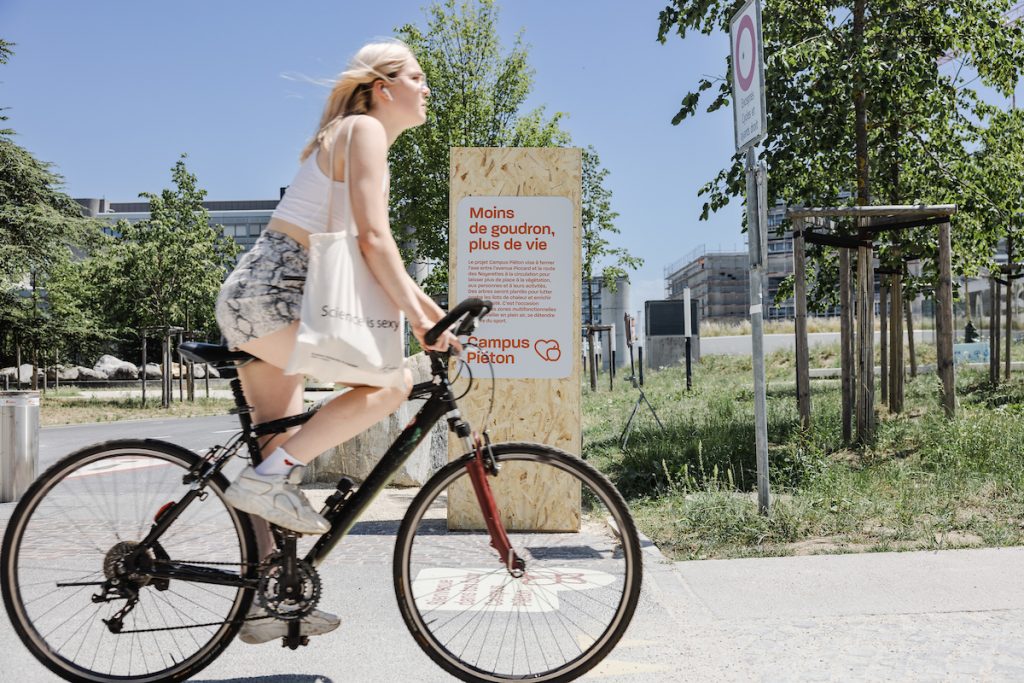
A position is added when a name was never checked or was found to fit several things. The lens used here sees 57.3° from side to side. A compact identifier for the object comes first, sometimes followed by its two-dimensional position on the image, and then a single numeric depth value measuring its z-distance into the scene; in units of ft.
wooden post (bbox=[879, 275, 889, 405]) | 37.63
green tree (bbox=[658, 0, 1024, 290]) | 29.96
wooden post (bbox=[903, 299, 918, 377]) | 50.60
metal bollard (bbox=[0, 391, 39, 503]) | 24.97
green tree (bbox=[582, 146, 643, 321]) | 93.50
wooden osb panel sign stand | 19.84
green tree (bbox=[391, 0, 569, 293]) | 76.64
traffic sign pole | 18.66
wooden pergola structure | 28.40
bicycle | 9.55
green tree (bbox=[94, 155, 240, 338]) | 90.02
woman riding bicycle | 8.99
